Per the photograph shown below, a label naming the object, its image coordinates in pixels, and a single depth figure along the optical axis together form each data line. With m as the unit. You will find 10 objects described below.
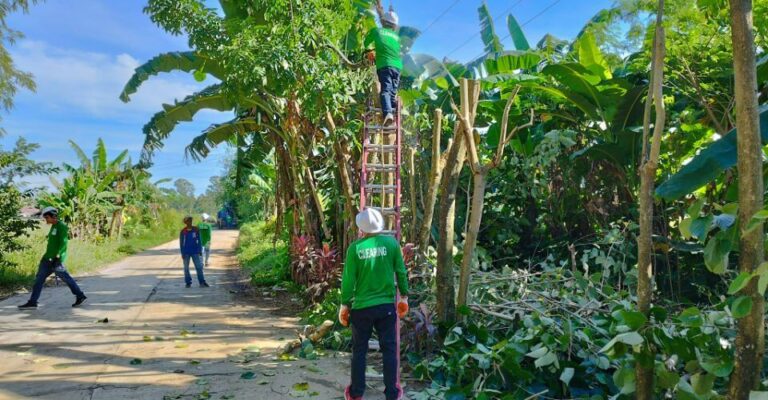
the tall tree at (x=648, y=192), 3.14
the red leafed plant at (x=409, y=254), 6.92
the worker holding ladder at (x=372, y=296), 4.36
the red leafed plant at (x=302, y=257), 9.49
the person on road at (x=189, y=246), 11.85
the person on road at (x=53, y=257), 8.98
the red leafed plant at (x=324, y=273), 8.66
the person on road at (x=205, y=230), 14.45
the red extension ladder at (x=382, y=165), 6.55
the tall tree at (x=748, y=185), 2.72
